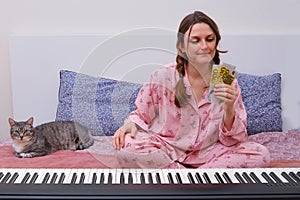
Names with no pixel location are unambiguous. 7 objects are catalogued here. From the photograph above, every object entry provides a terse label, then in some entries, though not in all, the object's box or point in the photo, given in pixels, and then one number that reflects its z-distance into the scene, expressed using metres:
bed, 2.02
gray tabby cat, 1.75
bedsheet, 1.44
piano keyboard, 0.83
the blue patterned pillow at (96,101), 2.03
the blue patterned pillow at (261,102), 2.04
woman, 1.34
